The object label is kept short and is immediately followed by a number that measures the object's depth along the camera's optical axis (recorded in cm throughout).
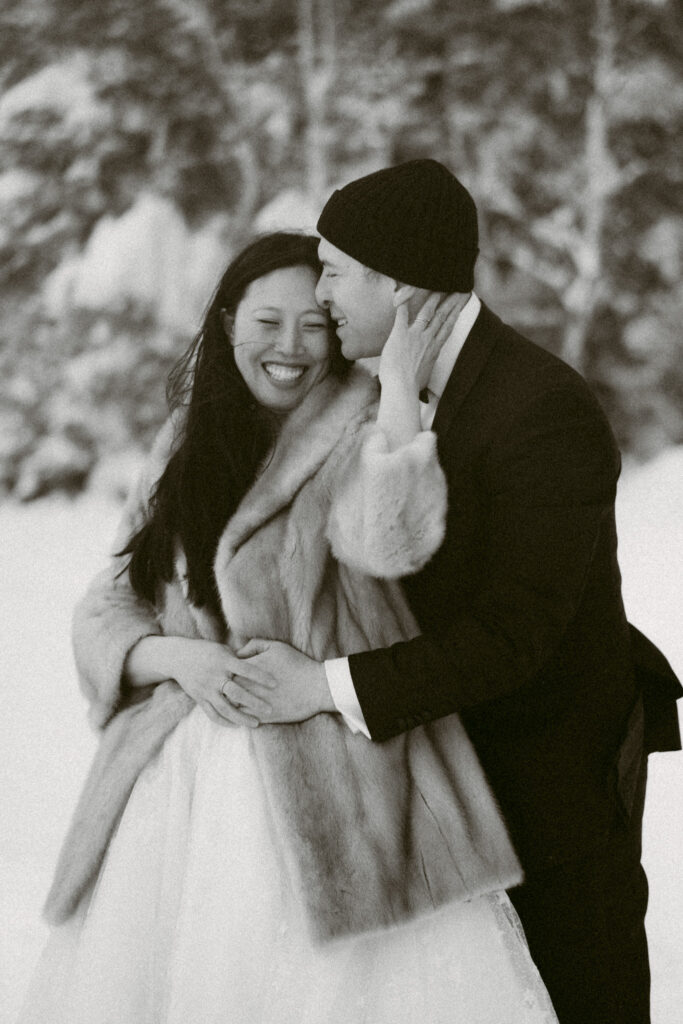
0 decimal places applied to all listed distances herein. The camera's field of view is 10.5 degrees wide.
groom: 447
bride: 451
